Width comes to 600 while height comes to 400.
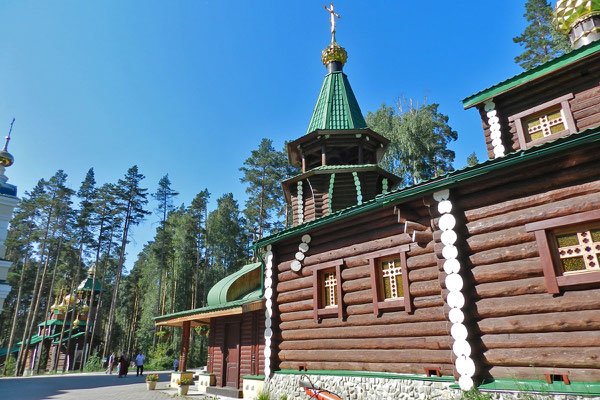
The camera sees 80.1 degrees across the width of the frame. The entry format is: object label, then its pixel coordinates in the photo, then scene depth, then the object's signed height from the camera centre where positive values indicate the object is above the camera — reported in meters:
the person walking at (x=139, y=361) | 22.30 -1.49
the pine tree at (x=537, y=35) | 24.38 +19.46
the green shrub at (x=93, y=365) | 30.14 -2.28
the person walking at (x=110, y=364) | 25.78 -1.93
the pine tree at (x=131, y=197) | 36.41 +13.49
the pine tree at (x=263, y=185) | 35.78 +14.08
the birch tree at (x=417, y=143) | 24.73 +12.40
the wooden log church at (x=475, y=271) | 5.47 +1.12
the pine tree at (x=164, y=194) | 41.12 +15.50
